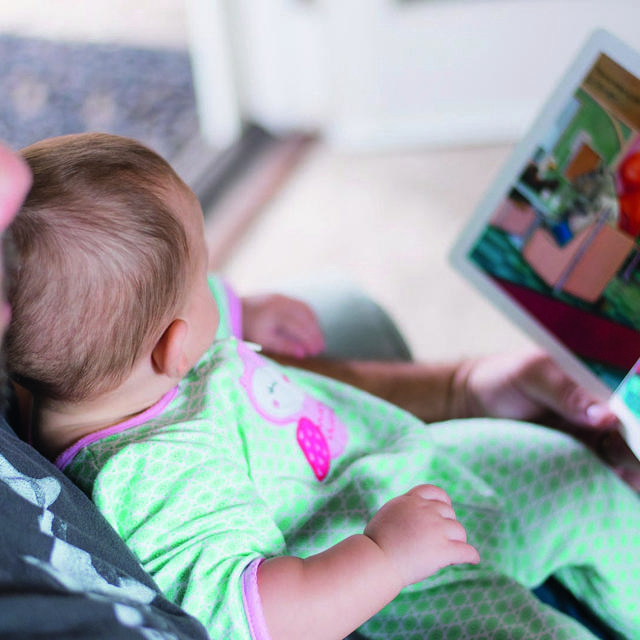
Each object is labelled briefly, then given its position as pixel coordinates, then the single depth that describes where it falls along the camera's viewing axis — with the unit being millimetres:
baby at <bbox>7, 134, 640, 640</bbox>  599
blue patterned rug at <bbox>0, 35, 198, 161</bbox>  2158
